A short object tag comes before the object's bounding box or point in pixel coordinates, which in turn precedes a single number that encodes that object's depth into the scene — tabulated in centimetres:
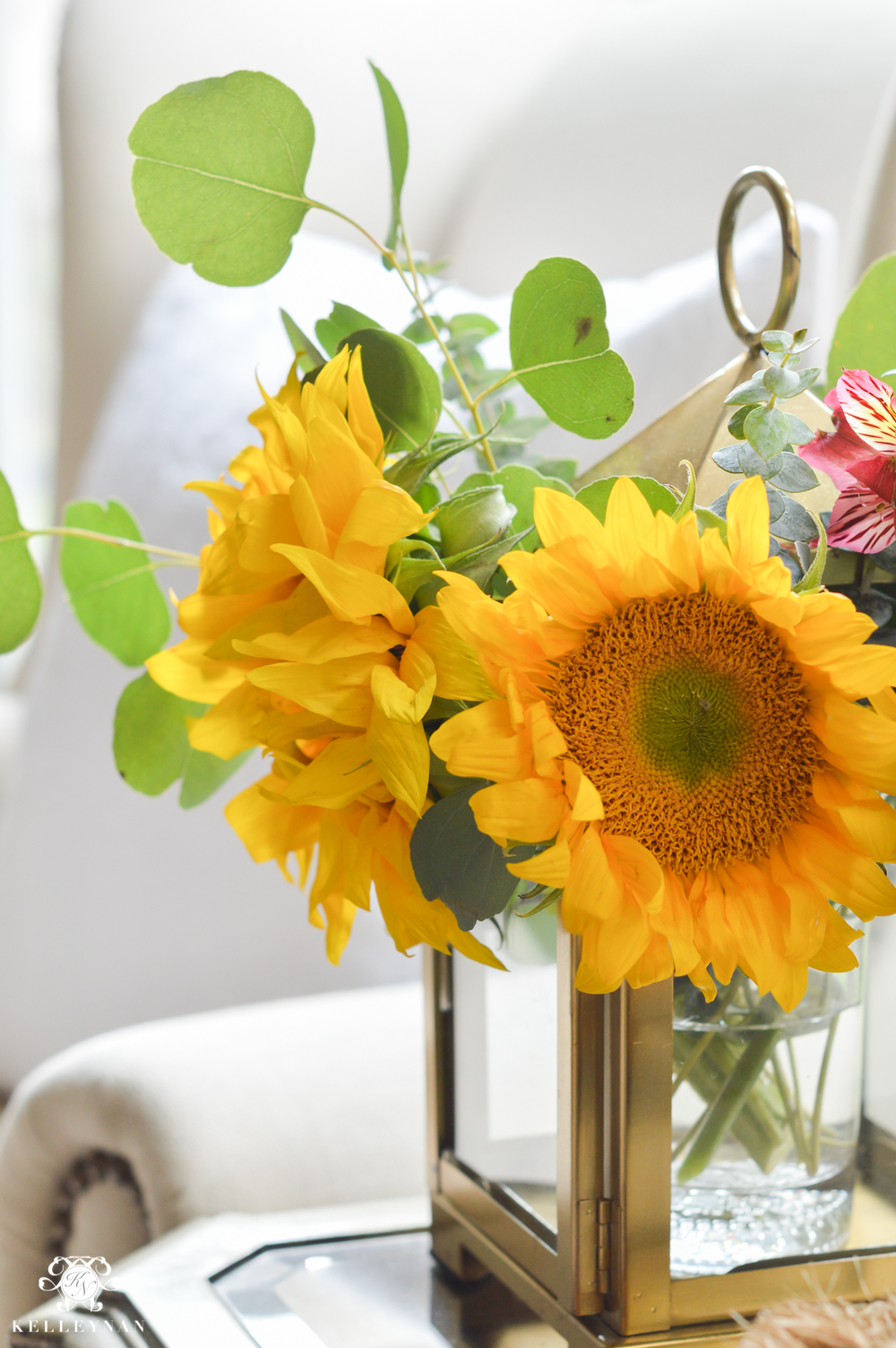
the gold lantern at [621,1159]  84
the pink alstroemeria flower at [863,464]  79
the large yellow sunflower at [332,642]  77
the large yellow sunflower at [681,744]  75
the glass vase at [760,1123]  86
